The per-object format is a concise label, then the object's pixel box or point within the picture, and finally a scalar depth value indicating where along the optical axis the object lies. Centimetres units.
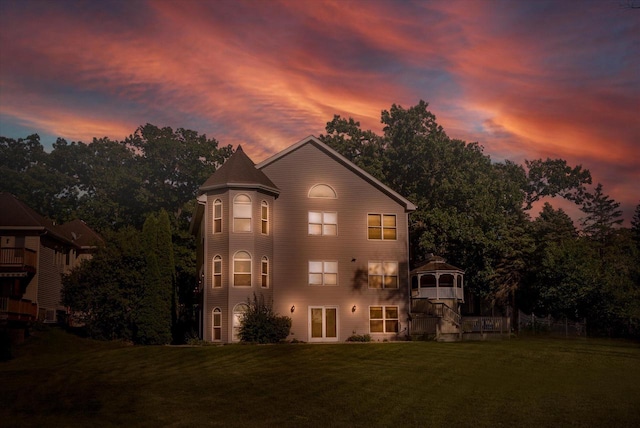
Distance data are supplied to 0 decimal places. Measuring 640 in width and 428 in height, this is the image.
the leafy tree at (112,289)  3984
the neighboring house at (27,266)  4172
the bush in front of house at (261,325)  3841
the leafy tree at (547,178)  7106
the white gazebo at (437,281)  4669
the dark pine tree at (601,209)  8069
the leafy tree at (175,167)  6706
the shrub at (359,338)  4209
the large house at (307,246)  3988
